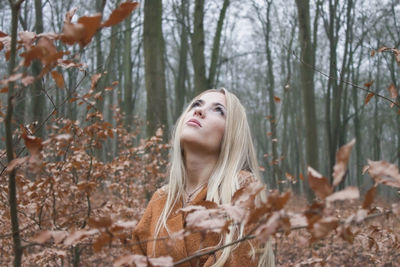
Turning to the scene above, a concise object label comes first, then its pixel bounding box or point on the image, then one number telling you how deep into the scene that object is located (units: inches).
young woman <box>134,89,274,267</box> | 72.9
